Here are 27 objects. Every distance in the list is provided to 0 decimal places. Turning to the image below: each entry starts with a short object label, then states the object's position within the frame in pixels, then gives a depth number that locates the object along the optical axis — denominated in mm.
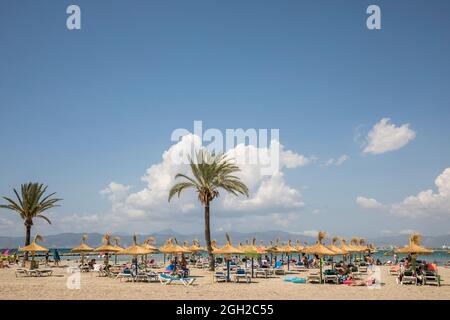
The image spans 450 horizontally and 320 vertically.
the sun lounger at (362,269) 33462
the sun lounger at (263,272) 27766
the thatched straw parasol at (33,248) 28750
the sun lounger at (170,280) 21817
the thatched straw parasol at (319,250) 23531
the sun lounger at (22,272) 26828
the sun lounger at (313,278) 23447
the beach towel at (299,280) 24375
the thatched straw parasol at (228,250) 25525
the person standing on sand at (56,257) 39906
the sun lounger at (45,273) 27238
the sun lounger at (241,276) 23547
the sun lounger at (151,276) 23984
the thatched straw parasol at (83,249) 31884
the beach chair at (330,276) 23109
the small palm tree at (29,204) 40156
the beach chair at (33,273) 26973
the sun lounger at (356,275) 26031
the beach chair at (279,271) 30175
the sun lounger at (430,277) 21516
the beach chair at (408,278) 22134
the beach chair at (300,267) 37503
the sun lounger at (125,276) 24403
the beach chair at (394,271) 31097
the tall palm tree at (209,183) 33438
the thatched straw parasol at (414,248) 22500
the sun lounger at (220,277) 24211
